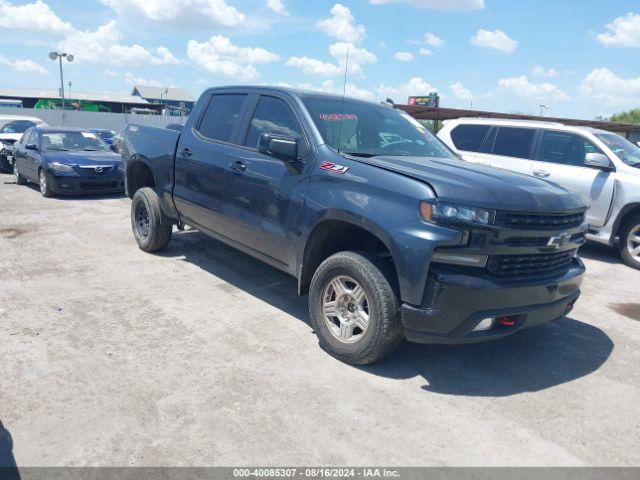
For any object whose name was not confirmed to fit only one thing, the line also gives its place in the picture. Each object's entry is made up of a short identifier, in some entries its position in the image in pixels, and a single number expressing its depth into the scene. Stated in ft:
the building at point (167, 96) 244.01
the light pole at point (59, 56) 102.76
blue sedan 35.09
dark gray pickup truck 11.07
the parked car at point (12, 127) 55.57
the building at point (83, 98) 199.11
